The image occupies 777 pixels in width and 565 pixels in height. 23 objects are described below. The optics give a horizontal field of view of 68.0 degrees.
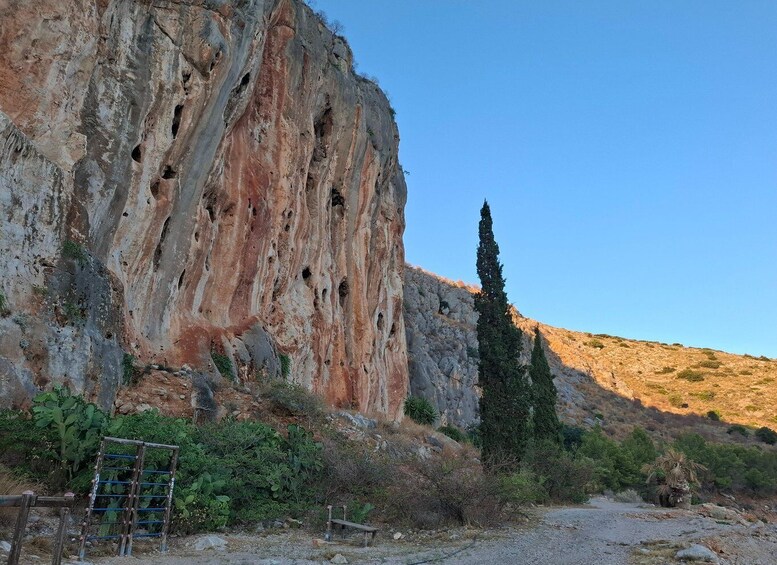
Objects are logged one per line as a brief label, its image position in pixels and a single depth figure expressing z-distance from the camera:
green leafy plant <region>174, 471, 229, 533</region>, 9.83
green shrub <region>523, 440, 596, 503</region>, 23.64
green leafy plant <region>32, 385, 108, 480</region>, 9.46
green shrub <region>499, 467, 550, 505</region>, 13.27
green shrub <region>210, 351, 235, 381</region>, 18.53
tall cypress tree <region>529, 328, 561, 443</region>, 34.41
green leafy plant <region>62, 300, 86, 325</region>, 12.41
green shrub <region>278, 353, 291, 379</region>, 22.70
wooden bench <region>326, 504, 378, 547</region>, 10.41
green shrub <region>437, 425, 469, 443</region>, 37.12
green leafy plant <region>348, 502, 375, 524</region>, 12.00
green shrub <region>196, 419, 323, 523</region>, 11.48
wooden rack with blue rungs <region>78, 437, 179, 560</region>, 8.34
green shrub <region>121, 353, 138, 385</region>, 13.98
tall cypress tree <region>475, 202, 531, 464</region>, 22.97
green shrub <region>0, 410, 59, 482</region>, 9.25
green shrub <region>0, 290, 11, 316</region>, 11.08
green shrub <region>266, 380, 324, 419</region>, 17.39
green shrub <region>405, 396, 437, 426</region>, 35.31
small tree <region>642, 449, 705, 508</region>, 21.86
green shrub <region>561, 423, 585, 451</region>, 45.03
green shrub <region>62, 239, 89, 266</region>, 12.96
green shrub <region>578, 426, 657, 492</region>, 32.16
